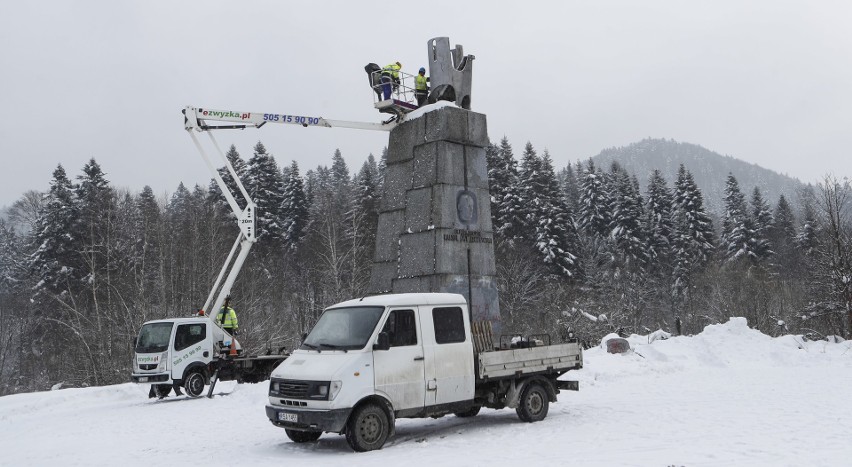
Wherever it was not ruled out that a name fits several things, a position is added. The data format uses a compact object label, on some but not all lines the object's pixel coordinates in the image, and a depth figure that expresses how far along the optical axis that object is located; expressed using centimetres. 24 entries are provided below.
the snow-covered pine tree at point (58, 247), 3688
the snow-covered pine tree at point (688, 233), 5156
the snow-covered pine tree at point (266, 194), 4794
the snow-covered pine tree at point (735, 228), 5209
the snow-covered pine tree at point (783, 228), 6181
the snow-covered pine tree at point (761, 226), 5231
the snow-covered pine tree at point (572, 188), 7006
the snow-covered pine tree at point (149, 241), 3381
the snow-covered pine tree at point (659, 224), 5425
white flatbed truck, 902
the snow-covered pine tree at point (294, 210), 5056
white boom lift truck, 1672
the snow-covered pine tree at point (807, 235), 5271
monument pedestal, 1576
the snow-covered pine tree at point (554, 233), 4425
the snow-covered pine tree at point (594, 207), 5419
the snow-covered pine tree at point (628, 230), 5147
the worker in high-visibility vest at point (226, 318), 1861
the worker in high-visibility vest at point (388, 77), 1740
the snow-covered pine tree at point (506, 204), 4416
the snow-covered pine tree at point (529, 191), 4547
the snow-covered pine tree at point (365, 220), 3900
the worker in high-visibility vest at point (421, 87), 1780
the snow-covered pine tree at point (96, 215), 3180
